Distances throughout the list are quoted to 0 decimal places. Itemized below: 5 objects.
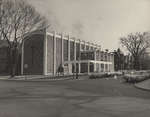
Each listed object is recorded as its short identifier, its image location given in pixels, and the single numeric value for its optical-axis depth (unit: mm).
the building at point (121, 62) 107375
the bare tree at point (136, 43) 72938
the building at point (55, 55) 67456
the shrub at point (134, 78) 28750
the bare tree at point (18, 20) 38781
